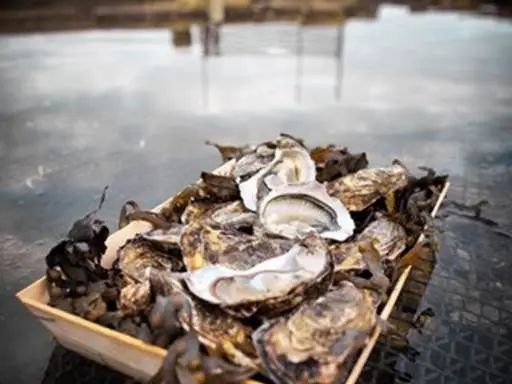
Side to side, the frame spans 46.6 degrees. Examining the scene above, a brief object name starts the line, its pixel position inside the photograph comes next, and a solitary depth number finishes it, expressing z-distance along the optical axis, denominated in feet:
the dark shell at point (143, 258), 3.00
